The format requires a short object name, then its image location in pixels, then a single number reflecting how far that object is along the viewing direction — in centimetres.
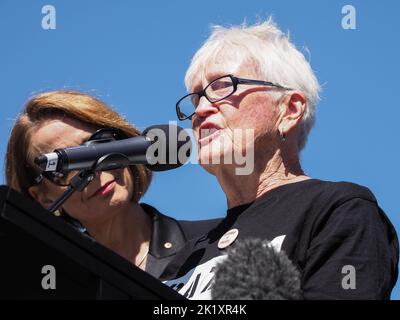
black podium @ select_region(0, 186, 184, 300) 330
